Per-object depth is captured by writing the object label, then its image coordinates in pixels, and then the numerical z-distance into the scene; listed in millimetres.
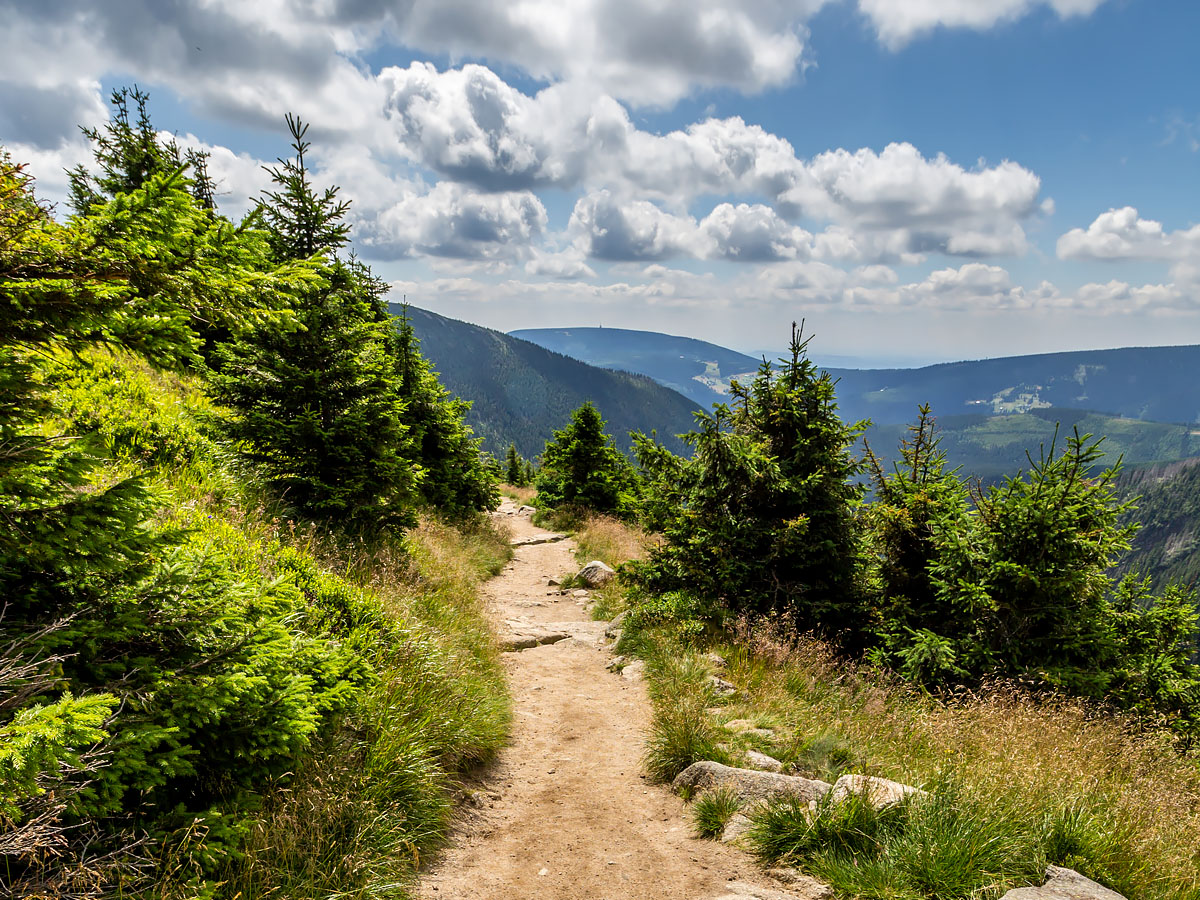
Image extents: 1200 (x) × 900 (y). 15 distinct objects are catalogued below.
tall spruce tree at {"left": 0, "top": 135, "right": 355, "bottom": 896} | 2643
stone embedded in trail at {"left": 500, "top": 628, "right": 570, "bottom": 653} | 10712
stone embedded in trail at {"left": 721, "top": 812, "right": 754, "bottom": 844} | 5082
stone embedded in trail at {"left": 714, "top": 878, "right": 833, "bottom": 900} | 4234
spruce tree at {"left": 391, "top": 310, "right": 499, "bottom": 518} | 19875
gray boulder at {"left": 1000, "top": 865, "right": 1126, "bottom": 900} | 3793
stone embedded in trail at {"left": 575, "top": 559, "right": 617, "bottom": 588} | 15145
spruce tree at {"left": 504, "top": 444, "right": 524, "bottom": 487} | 55719
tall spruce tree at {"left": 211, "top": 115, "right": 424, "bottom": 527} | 9836
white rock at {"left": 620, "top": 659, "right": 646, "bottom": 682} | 9242
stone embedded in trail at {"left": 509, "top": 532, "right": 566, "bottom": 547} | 22441
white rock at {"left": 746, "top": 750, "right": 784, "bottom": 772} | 6020
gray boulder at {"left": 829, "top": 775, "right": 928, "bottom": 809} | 4801
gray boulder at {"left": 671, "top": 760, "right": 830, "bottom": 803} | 5297
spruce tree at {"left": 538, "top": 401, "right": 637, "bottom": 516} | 27641
